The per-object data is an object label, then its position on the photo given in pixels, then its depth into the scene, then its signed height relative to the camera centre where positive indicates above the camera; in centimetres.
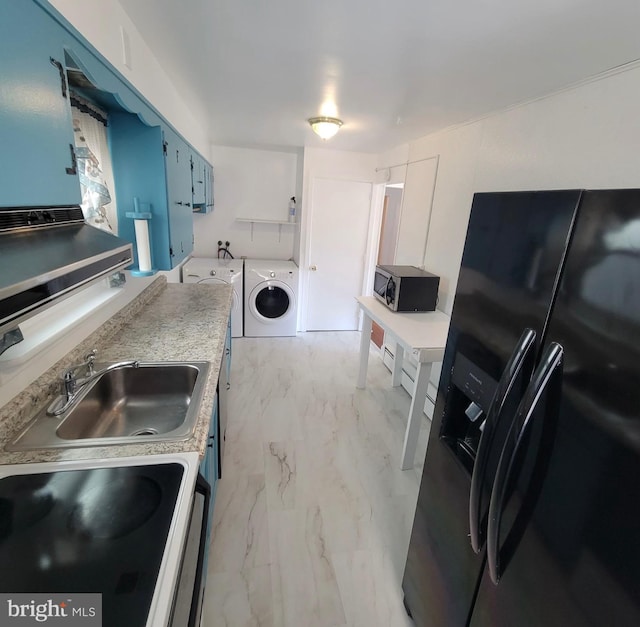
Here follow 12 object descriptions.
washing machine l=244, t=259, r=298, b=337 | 404 -109
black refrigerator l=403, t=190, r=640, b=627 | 58 -37
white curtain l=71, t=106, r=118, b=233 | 140 +11
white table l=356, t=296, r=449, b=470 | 202 -75
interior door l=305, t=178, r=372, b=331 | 412 -48
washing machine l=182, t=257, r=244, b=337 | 379 -80
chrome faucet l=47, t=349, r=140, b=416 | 111 -68
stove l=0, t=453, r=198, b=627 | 61 -70
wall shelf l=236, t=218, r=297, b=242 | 430 -18
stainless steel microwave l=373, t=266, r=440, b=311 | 261 -56
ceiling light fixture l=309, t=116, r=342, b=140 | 257 +66
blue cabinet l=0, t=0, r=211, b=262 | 69 +26
